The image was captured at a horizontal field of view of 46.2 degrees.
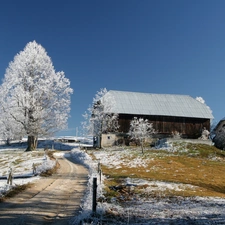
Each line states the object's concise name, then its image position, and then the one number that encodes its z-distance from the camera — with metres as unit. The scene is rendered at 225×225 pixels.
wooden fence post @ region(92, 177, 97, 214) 10.23
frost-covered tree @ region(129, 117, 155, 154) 49.91
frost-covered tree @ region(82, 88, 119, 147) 60.03
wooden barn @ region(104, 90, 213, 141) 66.69
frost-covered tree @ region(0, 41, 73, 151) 39.81
